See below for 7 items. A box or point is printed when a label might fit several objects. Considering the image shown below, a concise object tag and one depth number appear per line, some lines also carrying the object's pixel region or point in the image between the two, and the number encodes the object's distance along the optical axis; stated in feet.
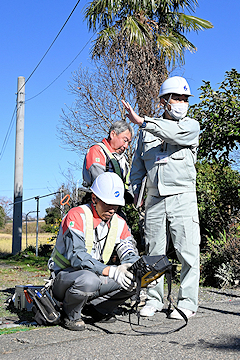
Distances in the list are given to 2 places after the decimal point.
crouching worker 11.33
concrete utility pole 47.47
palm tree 34.24
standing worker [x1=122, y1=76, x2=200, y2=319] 13.16
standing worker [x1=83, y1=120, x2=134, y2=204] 14.52
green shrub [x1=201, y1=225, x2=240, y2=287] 20.33
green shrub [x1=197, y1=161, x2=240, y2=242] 24.47
